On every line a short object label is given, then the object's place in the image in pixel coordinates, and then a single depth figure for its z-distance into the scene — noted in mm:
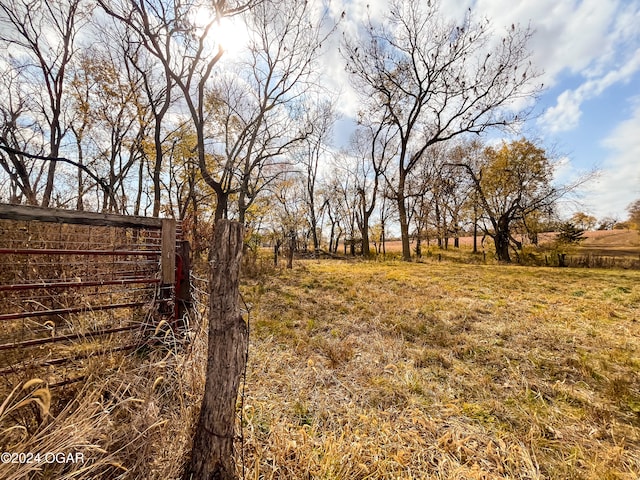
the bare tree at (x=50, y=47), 9438
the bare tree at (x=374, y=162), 20734
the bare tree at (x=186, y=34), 8844
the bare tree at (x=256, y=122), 10969
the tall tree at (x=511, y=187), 15984
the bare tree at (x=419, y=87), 14250
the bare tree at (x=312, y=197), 28647
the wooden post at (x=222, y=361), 1583
